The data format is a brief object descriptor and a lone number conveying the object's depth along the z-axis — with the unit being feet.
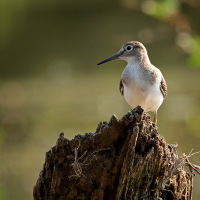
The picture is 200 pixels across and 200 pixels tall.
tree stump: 34.78
